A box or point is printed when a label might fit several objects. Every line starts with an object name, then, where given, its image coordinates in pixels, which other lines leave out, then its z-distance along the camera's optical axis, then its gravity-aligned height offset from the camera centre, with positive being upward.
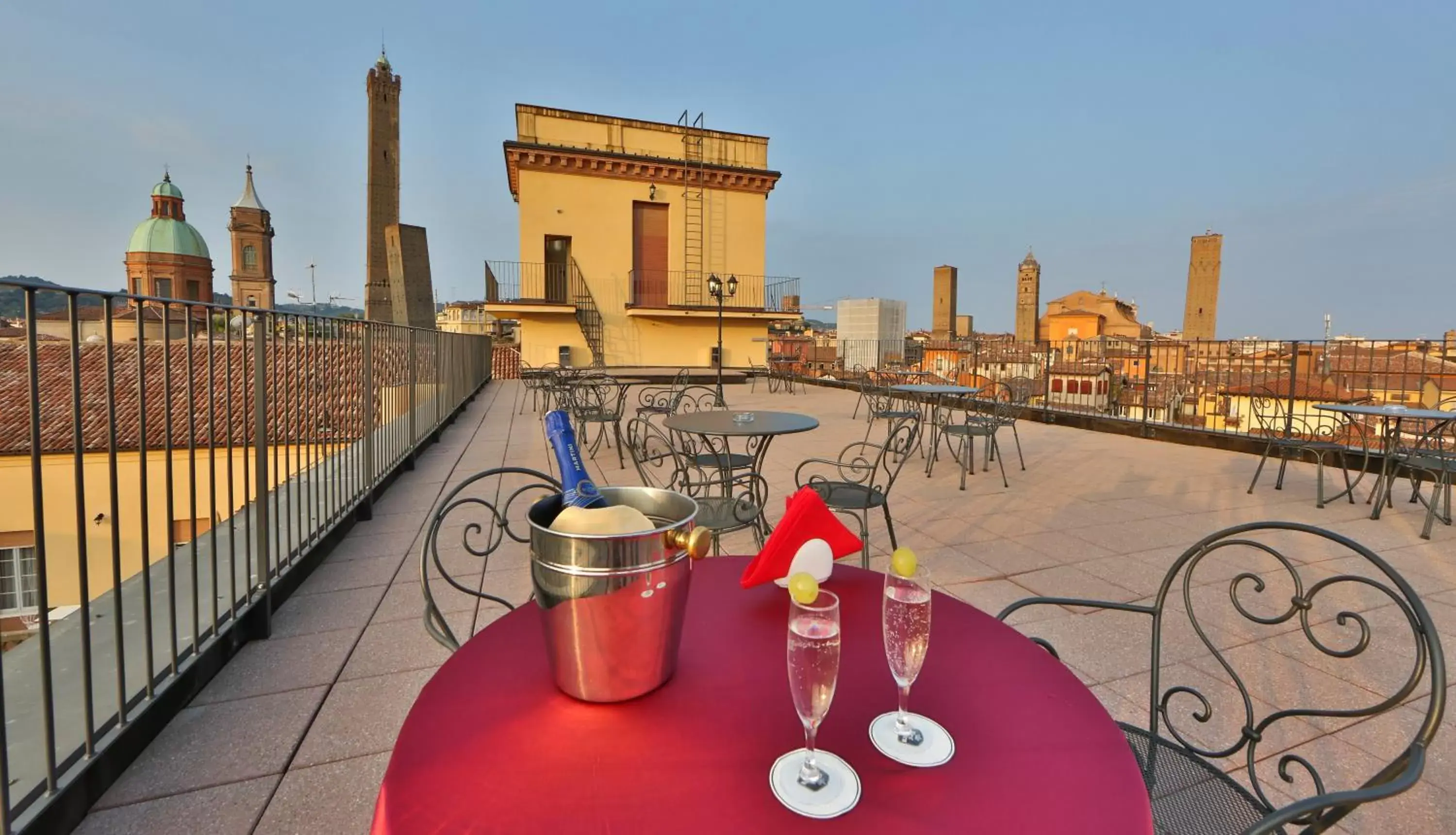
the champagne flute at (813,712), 0.62 -0.35
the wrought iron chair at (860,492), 2.66 -0.54
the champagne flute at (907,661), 0.70 -0.34
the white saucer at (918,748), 0.68 -0.41
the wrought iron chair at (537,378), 9.66 -0.14
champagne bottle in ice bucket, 0.74 -0.17
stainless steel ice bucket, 0.71 -0.27
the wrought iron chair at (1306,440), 4.34 -0.46
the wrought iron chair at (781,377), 13.41 -0.04
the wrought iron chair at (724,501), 2.44 -0.56
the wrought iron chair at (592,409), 5.52 -0.37
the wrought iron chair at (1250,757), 0.71 -0.50
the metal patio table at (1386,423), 3.85 -0.24
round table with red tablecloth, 0.59 -0.41
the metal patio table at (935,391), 5.18 -0.12
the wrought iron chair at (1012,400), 5.39 -0.22
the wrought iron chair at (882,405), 5.58 -0.33
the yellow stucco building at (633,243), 16.30 +3.60
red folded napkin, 1.08 -0.28
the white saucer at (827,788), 0.60 -0.41
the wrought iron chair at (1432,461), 3.57 -0.44
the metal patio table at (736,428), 3.06 -0.27
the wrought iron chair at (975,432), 4.79 -0.41
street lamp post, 10.59 +1.47
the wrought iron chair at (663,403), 5.89 -0.33
